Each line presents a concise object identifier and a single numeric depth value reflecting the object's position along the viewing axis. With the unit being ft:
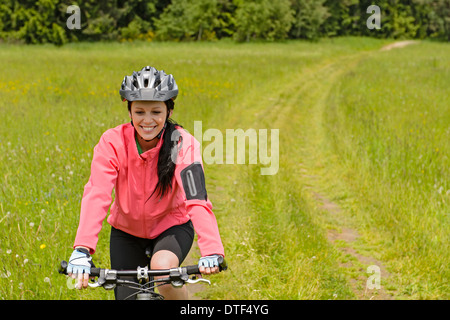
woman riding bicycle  16.01
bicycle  13.23
